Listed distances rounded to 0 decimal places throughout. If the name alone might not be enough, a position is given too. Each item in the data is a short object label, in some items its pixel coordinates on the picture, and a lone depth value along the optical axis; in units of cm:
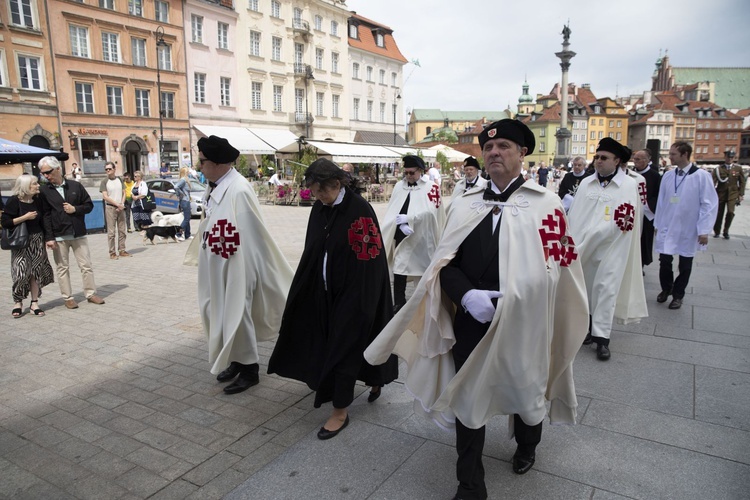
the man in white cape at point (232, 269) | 420
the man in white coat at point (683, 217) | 651
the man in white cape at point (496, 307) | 256
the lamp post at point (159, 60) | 2960
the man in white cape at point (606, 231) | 491
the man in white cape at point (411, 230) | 674
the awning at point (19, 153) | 1140
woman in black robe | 358
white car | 1688
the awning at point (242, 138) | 3522
